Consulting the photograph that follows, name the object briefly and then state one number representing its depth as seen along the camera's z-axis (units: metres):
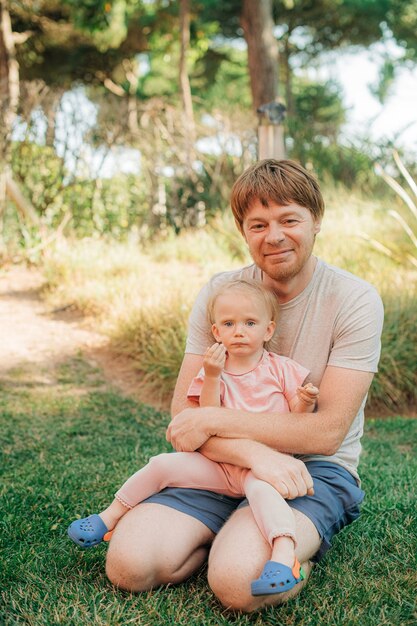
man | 2.26
